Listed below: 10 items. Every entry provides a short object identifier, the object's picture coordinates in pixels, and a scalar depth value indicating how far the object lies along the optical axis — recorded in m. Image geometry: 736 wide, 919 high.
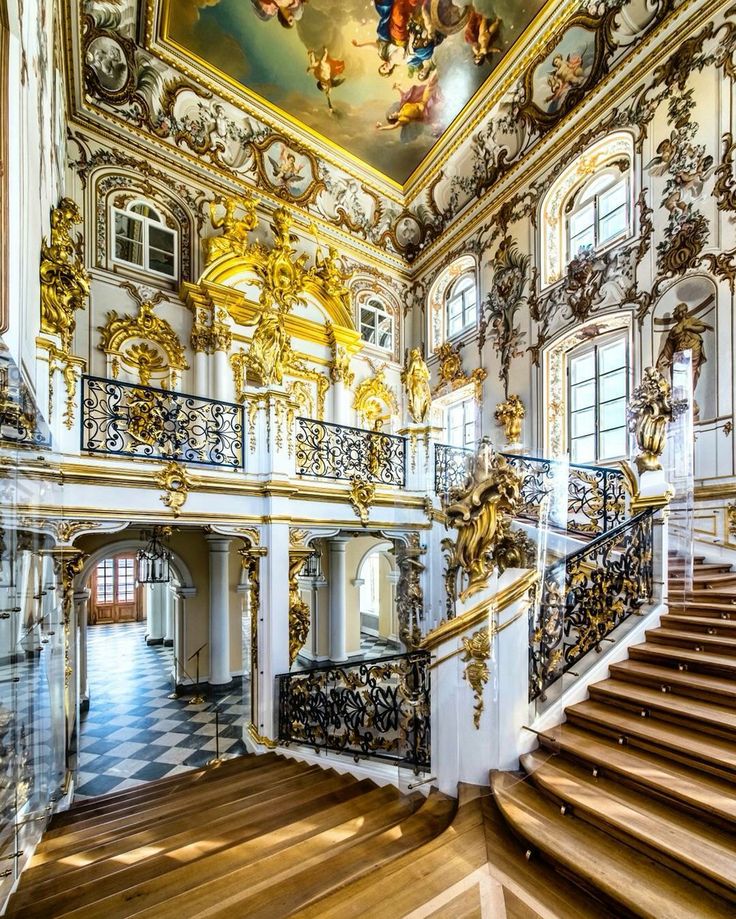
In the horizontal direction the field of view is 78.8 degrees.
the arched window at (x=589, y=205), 7.20
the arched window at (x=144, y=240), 7.96
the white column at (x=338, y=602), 10.41
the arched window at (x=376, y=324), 10.94
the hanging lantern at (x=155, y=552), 7.18
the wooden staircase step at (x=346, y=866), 1.94
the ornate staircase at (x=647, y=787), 1.69
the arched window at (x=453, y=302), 9.90
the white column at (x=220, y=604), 8.63
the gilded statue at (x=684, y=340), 5.92
